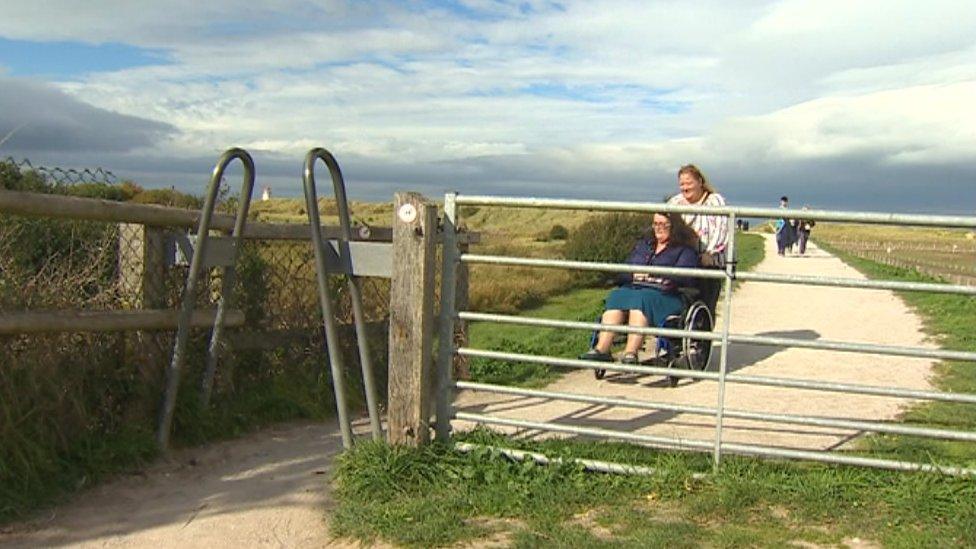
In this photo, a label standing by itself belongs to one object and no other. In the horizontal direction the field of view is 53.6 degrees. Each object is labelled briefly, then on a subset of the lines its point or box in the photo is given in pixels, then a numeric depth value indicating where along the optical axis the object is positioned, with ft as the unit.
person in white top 29.82
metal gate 16.47
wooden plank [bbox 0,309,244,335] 17.53
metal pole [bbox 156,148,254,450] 19.99
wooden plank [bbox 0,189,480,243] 17.40
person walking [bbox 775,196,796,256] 107.34
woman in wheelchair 28.19
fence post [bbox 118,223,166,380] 21.06
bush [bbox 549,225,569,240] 119.73
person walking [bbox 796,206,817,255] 109.40
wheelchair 28.58
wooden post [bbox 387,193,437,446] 18.02
